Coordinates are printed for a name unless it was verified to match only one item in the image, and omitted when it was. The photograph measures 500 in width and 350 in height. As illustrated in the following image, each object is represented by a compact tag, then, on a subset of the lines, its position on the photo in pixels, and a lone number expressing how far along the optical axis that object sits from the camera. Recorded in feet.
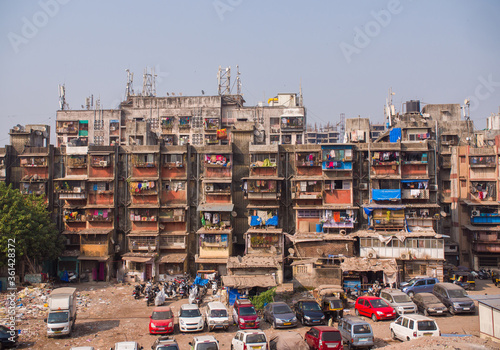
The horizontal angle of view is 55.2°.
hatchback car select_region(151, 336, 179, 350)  69.36
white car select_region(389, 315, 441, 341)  77.82
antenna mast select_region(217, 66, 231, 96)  235.26
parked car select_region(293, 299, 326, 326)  93.25
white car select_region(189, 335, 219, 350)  71.00
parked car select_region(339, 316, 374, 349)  78.07
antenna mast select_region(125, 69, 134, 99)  249.34
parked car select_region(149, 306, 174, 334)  90.68
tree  130.72
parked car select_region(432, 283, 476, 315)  99.66
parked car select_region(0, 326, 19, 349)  83.76
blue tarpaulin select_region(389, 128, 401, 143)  168.98
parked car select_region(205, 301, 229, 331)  91.45
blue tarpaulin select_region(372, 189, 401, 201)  153.58
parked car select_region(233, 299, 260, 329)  91.04
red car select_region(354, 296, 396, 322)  95.45
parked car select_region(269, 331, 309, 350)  71.41
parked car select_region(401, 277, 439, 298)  117.87
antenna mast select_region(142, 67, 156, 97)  247.91
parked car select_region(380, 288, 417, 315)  97.35
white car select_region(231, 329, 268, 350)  73.00
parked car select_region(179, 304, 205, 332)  91.35
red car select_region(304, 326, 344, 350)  74.08
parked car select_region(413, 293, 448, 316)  98.43
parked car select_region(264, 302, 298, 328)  91.97
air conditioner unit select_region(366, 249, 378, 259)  139.13
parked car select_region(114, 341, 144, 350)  69.46
